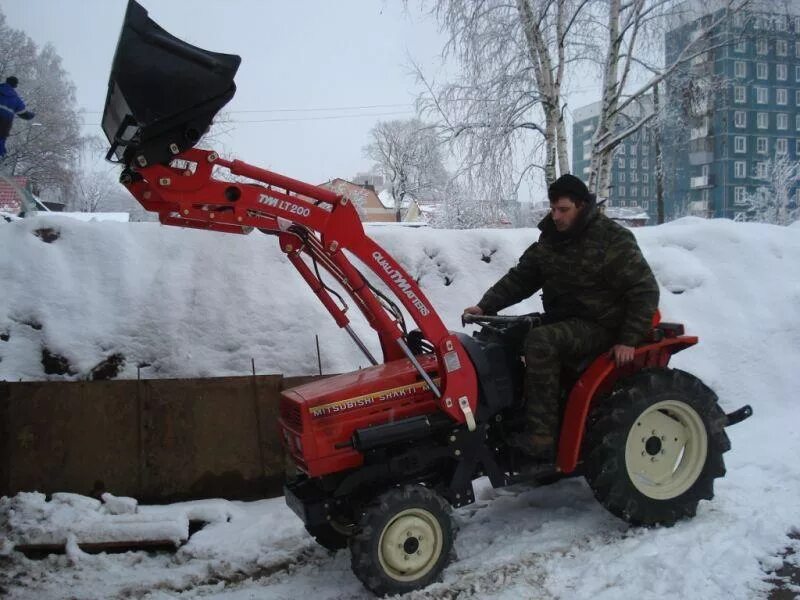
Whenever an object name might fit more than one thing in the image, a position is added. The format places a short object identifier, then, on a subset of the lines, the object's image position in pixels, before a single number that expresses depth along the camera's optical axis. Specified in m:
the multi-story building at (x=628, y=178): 62.37
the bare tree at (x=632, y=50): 13.66
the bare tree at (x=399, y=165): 52.22
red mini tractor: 3.24
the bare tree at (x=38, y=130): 30.09
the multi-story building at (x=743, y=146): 46.22
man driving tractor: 3.91
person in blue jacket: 6.00
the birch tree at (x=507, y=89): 13.63
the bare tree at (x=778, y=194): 32.84
